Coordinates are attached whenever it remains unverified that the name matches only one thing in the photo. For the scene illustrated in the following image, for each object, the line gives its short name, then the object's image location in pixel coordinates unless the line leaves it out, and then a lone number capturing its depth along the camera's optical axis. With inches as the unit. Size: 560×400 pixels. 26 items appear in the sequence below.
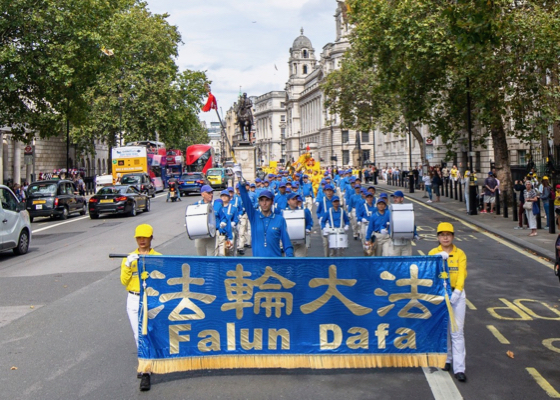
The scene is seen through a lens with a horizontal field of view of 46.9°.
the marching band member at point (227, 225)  445.7
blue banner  248.7
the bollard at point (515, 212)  855.0
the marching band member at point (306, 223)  446.6
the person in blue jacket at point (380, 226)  419.8
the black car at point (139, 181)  1472.7
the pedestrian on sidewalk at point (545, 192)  769.6
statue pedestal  1733.5
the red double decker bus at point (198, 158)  2576.3
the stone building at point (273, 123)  6948.8
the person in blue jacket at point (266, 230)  302.7
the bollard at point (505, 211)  900.0
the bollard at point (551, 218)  706.2
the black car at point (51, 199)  1027.9
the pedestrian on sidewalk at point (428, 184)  1281.4
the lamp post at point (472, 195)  968.9
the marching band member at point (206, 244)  418.3
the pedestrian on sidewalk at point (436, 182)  1285.7
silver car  600.4
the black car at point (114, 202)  1032.8
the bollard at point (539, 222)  750.4
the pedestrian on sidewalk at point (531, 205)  699.4
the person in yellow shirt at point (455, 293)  240.8
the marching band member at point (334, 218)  490.6
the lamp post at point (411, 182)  1618.5
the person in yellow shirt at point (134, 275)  245.9
